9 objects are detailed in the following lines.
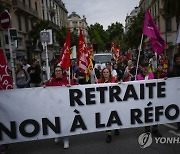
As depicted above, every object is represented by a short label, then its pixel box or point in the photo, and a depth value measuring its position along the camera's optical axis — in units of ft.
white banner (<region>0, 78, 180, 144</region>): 16.38
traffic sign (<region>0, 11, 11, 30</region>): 27.35
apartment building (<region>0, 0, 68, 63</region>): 118.80
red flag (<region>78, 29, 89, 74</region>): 25.94
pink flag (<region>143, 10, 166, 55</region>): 21.12
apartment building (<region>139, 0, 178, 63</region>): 139.95
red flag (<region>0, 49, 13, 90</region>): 19.22
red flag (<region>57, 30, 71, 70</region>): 20.11
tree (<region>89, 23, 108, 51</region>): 356.59
